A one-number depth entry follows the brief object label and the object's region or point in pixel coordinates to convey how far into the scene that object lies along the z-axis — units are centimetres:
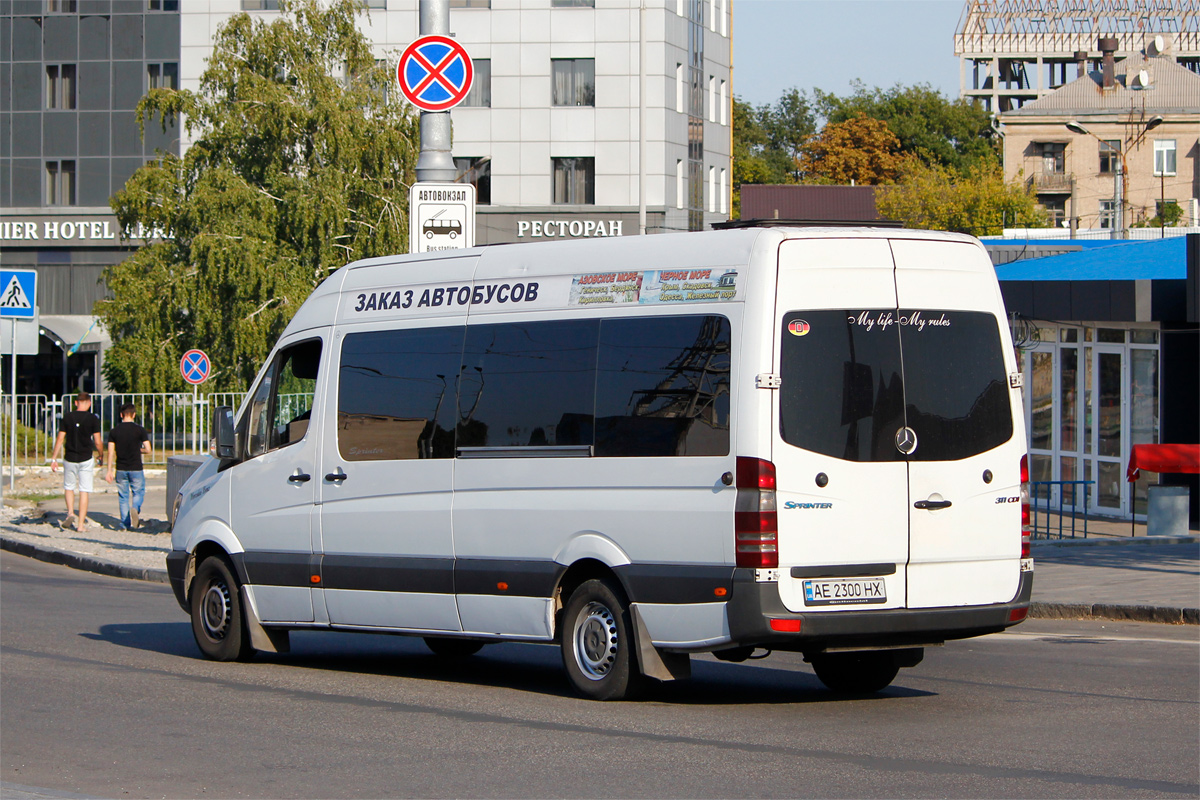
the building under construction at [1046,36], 13325
